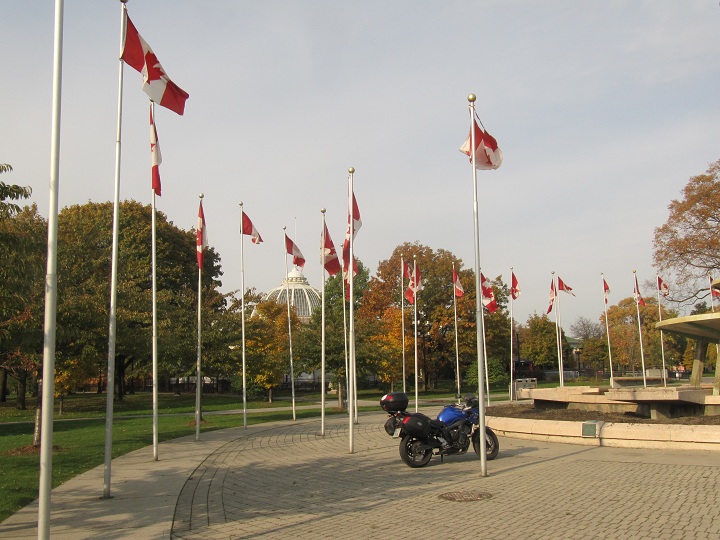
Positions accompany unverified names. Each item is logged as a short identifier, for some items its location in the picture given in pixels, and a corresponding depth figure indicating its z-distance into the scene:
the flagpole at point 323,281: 18.83
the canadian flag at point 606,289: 37.41
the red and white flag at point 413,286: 27.53
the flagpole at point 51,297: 6.27
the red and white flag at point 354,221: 16.37
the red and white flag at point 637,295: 36.47
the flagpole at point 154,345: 13.41
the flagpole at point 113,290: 10.07
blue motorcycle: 12.70
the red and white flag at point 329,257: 18.84
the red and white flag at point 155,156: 13.23
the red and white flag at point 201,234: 17.39
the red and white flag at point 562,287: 35.91
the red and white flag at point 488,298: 30.53
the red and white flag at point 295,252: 22.00
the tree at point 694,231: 38.81
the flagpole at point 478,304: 11.52
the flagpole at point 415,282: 27.50
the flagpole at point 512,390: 34.82
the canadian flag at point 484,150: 12.84
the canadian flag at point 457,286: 29.97
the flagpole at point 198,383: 17.33
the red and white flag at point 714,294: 32.62
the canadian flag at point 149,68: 10.09
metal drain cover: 9.56
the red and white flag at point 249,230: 20.59
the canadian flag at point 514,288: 34.72
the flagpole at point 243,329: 20.77
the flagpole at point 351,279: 15.18
